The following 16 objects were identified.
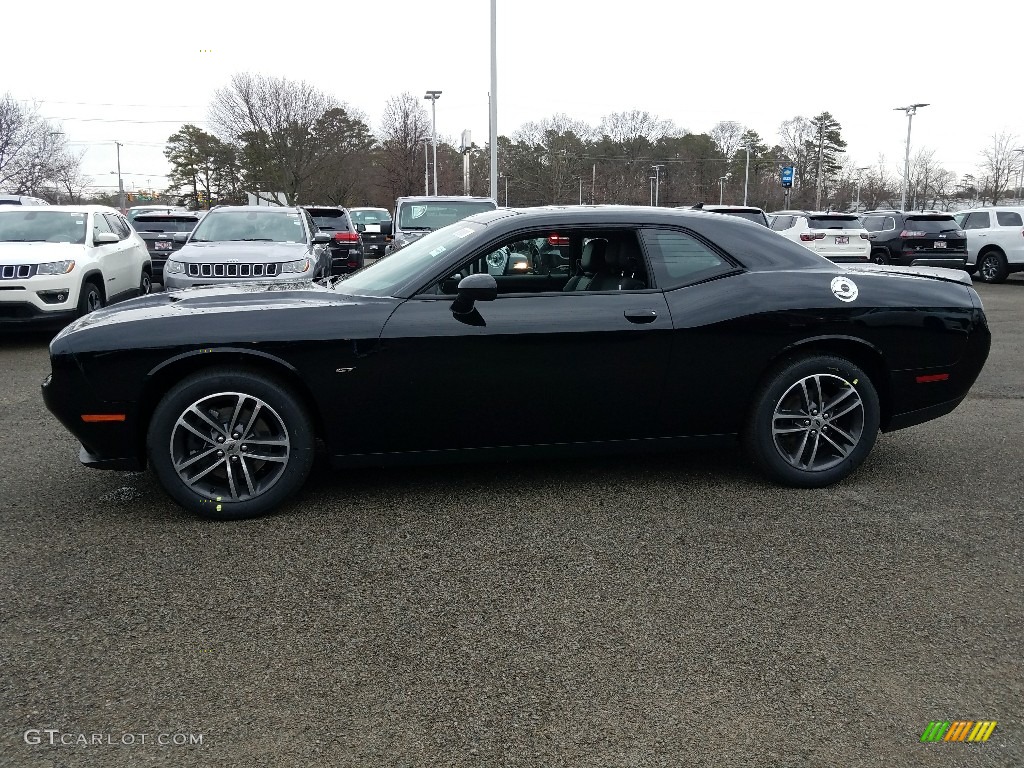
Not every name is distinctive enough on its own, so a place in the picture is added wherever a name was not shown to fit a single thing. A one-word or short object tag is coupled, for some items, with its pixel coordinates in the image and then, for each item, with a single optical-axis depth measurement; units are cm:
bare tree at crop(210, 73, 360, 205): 4772
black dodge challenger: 391
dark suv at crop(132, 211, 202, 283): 1617
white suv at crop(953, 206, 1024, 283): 1881
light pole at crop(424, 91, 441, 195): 4419
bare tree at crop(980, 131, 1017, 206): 5388
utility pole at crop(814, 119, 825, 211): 6470
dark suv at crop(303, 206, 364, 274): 1708
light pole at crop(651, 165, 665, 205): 6188
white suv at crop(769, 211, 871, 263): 1864
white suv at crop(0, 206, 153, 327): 881
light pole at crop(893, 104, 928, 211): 4844
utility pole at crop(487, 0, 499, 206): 2544
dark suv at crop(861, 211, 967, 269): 1889
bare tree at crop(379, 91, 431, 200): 5347
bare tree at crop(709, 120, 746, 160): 7636
